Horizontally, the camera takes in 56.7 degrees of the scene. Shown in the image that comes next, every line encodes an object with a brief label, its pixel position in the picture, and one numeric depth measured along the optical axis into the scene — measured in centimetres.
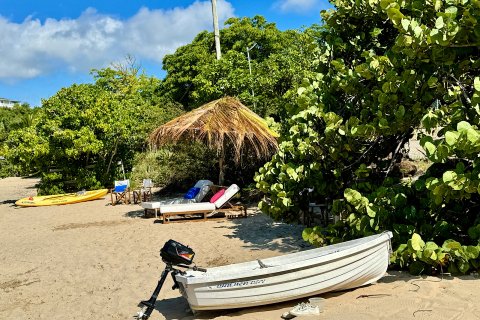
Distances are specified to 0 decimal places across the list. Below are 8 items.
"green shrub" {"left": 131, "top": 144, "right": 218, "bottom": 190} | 1738
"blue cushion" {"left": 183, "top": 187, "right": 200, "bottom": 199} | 1351
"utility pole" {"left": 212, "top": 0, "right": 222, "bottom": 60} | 2218
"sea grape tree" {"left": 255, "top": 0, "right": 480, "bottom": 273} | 502
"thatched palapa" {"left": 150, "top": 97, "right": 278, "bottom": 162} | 1342
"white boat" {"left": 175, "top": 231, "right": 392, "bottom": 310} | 517
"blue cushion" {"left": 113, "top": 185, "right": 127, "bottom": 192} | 1725
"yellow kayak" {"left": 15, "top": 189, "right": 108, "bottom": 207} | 1823
